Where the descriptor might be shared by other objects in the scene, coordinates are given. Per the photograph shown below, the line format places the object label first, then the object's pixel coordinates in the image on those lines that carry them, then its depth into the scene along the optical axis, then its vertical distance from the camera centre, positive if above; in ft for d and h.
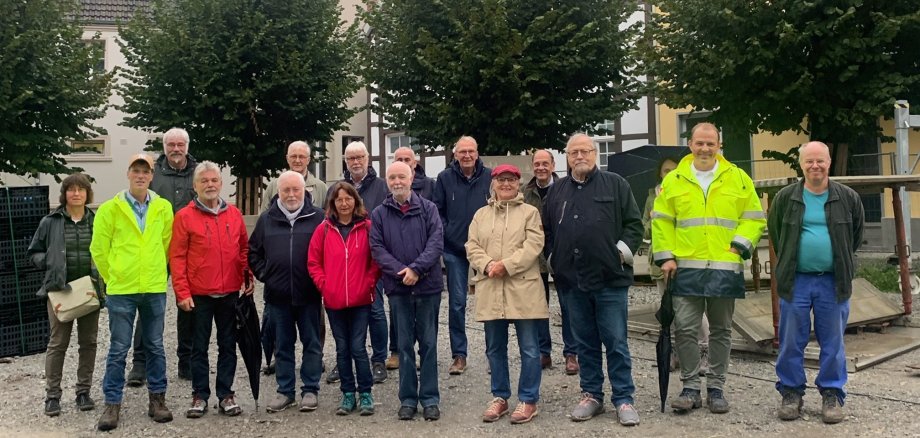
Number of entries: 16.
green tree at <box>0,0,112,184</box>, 53.47 +8.27
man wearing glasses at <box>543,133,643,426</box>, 18.99 -1.54
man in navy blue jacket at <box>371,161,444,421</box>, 19.75 -1.83
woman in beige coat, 19.06 -1.88
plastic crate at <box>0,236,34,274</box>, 29.19 -1.17
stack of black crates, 29.14 -1.80
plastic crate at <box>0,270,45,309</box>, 29.12 -2.30
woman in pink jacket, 19.83 -1.67
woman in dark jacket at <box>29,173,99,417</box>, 21.44 -1.13
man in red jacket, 19.98 -1.39
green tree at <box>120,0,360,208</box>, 55.31 +8.57
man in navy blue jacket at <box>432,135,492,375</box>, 24.04 -0.37
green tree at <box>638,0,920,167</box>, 44.50 +6.40
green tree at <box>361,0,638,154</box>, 47.11 +7.05
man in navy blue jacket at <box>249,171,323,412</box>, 20.21 -1.68
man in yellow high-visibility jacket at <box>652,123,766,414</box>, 19.34 -1.24
